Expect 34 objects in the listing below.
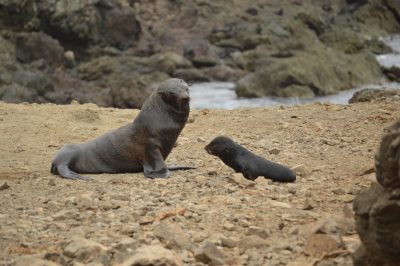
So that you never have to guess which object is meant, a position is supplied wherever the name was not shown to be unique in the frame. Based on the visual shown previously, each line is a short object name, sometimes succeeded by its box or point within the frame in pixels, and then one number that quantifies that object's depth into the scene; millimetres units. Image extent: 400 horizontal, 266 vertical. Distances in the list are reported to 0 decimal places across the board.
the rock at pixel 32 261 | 6707
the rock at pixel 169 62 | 45031
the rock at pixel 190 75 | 45094
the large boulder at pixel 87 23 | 47781
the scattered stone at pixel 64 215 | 8516
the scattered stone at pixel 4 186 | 10500
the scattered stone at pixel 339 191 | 9641
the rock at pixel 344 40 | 52937
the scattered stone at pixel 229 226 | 7883
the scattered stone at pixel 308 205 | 8711
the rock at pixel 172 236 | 7203
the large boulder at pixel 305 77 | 39594
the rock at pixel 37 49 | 42500
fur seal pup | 10923
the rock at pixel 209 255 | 6727
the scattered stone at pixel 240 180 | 10328
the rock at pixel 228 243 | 7267
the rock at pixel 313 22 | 57250
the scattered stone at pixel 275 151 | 13711
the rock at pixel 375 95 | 21953
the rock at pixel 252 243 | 7180
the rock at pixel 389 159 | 5289
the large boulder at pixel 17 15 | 45500
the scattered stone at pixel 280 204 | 8836
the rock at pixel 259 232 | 7439
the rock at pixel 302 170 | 11442
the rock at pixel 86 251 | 6840
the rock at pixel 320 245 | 6809
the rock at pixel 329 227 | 7168
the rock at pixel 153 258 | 6230
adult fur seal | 12203
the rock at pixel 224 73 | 46062
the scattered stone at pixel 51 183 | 10898
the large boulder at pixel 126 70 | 41969
